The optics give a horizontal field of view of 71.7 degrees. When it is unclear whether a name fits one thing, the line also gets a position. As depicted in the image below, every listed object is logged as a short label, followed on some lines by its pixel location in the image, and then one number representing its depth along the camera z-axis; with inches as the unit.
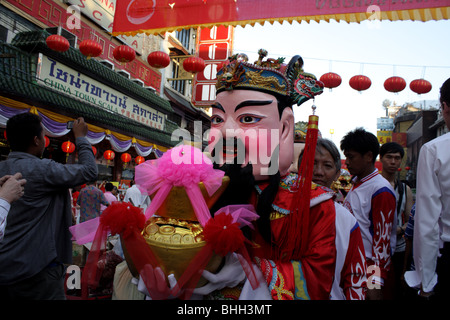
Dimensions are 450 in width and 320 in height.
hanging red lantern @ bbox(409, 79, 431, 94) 291.3
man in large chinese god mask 57.8
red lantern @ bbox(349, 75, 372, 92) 281.0
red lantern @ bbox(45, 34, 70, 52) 280.5
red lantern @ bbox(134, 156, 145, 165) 472.8
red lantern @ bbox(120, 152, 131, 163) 465.3
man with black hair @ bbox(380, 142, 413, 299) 122.0
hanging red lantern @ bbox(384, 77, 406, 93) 287.4
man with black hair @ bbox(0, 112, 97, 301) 80.4
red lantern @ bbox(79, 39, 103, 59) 280.8
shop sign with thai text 347.9
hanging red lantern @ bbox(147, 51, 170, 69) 292.8
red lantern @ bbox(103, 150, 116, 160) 428.8
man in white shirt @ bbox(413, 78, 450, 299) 69.9
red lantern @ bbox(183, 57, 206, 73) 314.7
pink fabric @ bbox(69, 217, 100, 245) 58.4
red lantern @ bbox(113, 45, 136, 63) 277.9
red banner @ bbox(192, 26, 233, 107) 435.5
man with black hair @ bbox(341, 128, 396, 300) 95.1
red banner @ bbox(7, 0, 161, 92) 345.4
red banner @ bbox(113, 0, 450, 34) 155.3
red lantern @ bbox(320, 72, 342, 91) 276.5
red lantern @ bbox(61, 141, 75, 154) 340.5
